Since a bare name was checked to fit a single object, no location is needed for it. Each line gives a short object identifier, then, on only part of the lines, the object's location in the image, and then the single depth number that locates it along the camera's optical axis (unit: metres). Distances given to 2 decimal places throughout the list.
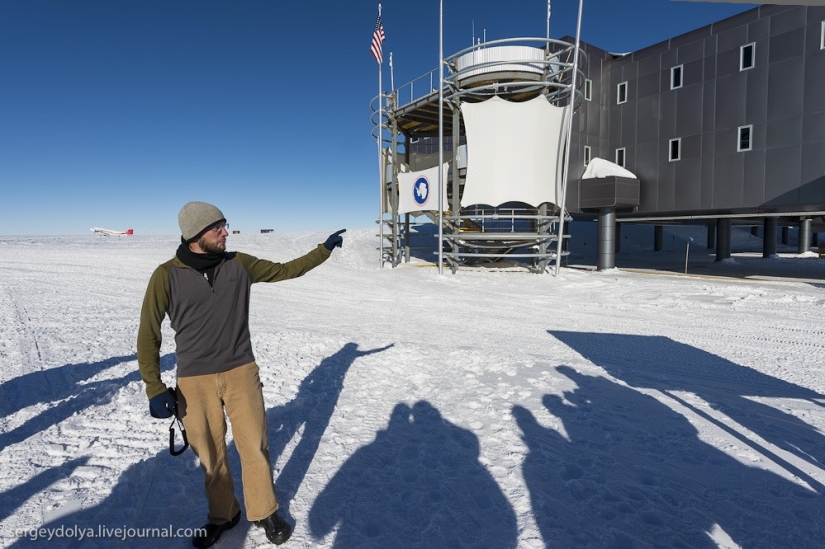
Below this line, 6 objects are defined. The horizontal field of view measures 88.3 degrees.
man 2.61
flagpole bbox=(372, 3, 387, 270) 20.22
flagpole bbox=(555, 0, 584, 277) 17.53
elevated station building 16.55
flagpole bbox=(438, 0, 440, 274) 18.73
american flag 20.13
